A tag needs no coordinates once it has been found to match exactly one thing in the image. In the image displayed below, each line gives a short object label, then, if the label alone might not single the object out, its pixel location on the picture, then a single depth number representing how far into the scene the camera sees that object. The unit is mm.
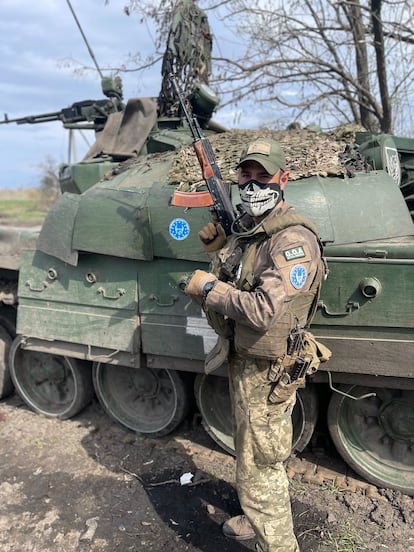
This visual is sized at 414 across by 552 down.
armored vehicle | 3471
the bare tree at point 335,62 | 7273
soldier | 2582
